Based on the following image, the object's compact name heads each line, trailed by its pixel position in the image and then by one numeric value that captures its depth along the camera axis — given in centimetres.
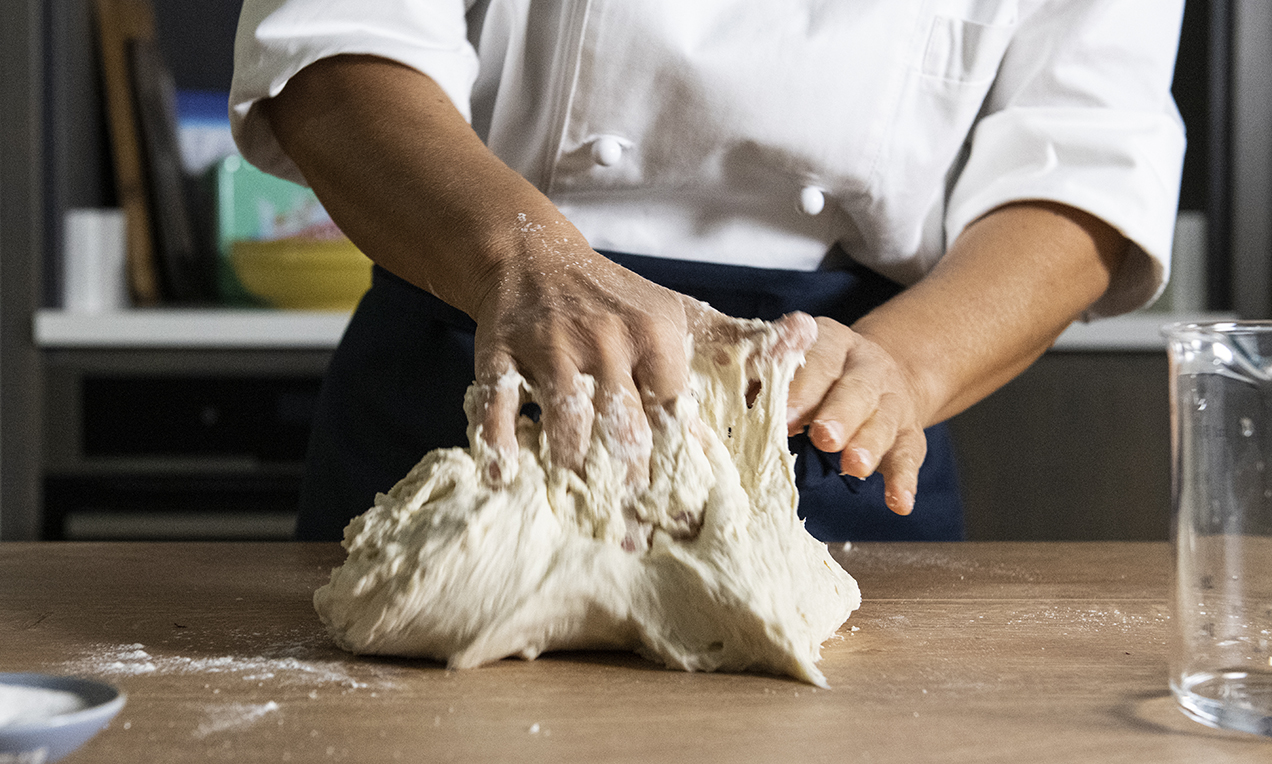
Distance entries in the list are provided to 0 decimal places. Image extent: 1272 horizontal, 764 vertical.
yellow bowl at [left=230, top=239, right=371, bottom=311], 184
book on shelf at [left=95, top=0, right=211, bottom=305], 191
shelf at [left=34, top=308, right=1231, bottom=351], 169
